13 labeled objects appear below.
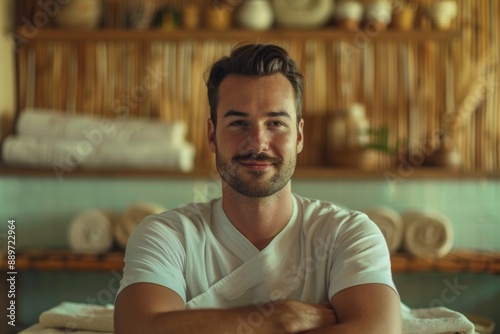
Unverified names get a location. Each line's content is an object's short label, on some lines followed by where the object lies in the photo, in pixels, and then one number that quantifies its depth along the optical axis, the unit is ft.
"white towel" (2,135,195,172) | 9.19
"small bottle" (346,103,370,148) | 9.36
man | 4.57
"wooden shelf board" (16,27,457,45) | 9.45
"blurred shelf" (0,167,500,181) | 9.19
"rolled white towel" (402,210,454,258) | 8.91
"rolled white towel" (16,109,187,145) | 9.29
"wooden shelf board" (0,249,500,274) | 8.70
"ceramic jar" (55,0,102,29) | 9.57
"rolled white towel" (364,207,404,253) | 8.93
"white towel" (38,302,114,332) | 5.36
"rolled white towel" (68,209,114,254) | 9.14
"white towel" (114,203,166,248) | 9.07
